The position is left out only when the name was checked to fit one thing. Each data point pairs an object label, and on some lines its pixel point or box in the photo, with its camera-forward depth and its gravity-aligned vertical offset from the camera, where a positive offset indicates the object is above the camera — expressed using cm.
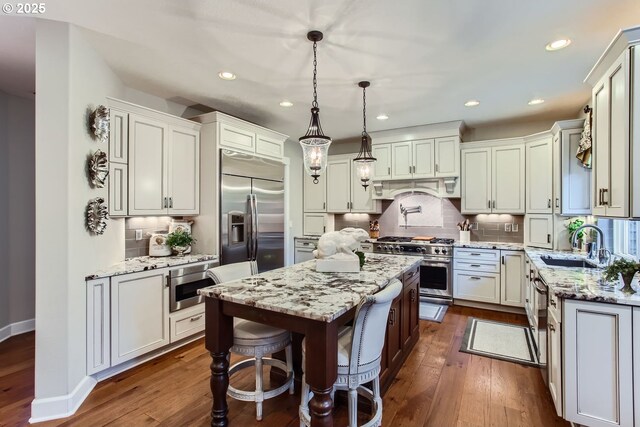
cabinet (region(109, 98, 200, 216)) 291 +53
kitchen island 154 -55
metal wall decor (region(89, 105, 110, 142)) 248 +74
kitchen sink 302 -47
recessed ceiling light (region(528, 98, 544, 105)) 365 +135
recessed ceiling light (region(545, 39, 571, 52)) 239 +133
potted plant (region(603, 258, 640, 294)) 186 -34
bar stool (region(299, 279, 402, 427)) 161 -76
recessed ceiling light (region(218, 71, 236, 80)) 296 +134
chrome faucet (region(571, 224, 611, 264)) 254 -30
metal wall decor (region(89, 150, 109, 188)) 247 +37
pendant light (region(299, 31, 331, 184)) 237 +53
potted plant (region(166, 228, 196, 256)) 340 -29
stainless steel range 452 -74
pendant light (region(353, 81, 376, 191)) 312 +52
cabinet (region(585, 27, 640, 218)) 178 +54
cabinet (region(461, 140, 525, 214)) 436 +54
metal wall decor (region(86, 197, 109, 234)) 246 -2
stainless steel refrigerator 370 +5
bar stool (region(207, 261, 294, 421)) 199 -85
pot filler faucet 530 +7
